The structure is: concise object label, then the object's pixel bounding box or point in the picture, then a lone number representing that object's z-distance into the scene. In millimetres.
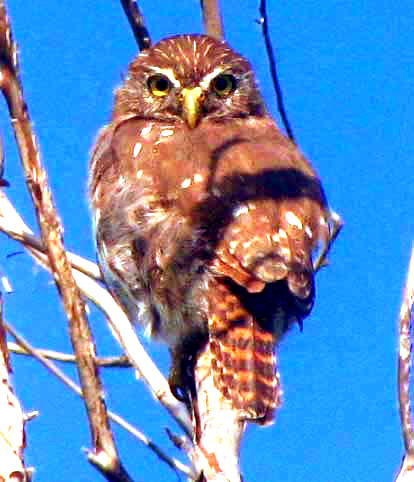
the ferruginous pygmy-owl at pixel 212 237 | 7695
